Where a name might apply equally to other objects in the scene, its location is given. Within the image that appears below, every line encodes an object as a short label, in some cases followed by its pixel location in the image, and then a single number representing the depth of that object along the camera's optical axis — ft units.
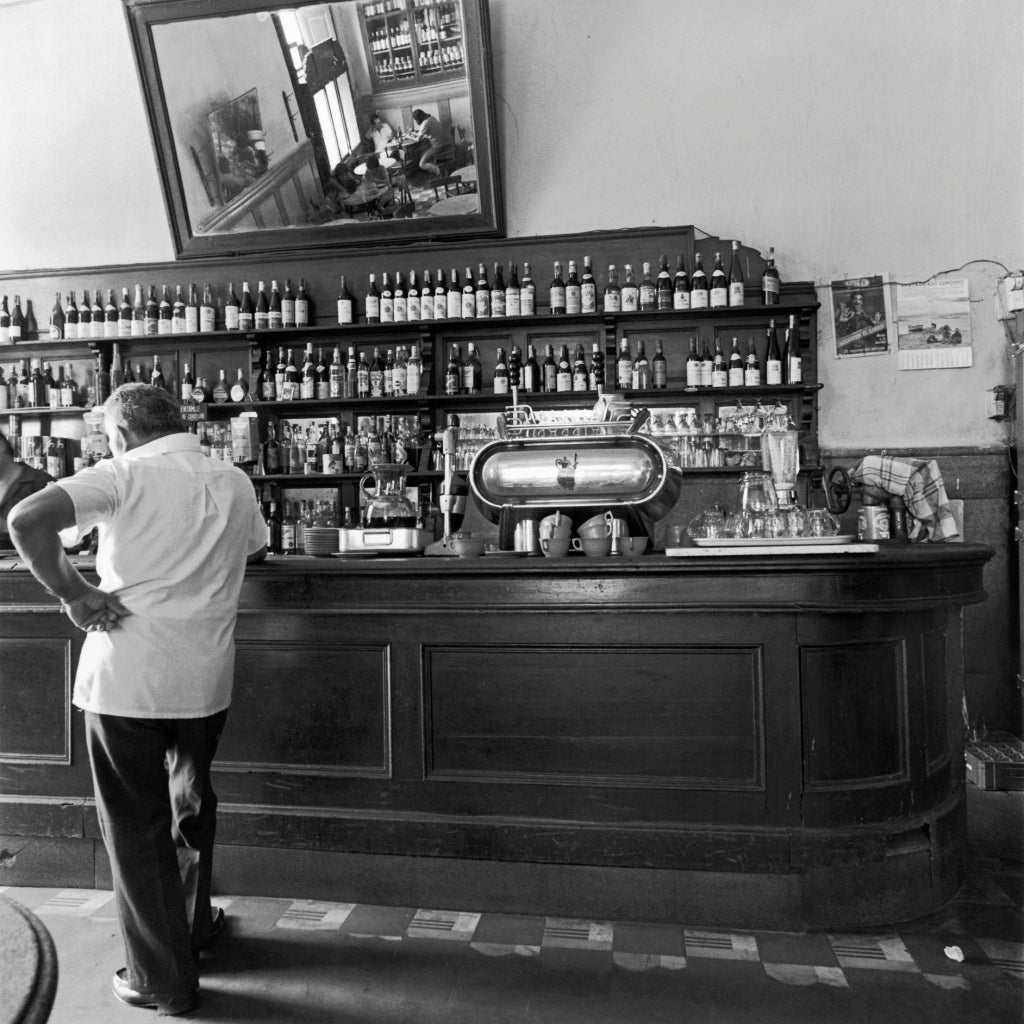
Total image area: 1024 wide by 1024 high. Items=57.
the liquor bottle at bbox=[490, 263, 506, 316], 16.67
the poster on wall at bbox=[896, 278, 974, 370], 16.11
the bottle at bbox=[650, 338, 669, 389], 16.29
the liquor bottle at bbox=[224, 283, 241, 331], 17.60
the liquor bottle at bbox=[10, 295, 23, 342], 18.93
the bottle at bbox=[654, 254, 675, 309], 16.10
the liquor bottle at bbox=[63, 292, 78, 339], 18.40
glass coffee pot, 9.82
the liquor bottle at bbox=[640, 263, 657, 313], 16.26
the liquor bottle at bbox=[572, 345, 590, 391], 16.28
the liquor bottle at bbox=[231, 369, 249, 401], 17.43
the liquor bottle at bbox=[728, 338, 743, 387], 15.69
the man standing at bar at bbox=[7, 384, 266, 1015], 6.59
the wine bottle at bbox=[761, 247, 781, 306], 15.83
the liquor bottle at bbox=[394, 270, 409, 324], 16.85
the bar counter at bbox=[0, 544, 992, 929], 7.92
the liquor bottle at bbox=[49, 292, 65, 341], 18.51
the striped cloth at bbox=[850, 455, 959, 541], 15.12
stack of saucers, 9.49
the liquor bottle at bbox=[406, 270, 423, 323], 16.84
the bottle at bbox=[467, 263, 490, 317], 16.70
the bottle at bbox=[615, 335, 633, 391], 16.20
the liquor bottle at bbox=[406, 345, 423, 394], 16.85
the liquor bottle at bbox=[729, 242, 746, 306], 15.81
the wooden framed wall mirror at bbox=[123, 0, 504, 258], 16.52
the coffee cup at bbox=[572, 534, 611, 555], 8.70
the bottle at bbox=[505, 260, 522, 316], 16.65
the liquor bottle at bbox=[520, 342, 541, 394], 16.46
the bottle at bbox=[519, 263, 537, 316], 16.52
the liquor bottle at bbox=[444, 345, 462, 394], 16.90
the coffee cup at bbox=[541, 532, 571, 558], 8.80
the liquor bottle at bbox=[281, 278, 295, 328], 17.46
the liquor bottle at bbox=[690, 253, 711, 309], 15.93
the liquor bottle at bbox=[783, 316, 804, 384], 15.71
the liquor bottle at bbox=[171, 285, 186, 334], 17.85
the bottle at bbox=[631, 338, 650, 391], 16.22
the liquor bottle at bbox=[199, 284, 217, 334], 17.67
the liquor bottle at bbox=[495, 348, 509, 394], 16.61
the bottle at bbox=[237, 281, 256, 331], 17.54
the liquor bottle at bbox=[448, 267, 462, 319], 16.75
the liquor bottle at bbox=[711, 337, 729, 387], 15.84
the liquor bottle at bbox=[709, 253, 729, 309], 15.89
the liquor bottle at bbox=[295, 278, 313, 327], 17.44
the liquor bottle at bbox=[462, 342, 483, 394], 16.92
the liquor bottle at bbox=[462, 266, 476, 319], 16.74
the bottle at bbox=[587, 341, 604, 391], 16.21
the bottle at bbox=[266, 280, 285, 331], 17.53
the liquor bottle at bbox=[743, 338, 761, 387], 15.64
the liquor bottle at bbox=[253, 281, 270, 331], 17.60
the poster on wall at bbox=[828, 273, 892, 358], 16.29
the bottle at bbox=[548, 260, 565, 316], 16.47
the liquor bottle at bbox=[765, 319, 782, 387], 15.66
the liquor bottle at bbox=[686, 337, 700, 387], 16.08
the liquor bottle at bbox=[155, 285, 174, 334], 17.79
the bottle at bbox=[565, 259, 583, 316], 16.44
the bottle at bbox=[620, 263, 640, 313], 16.17
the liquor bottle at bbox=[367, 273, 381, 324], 17.15
